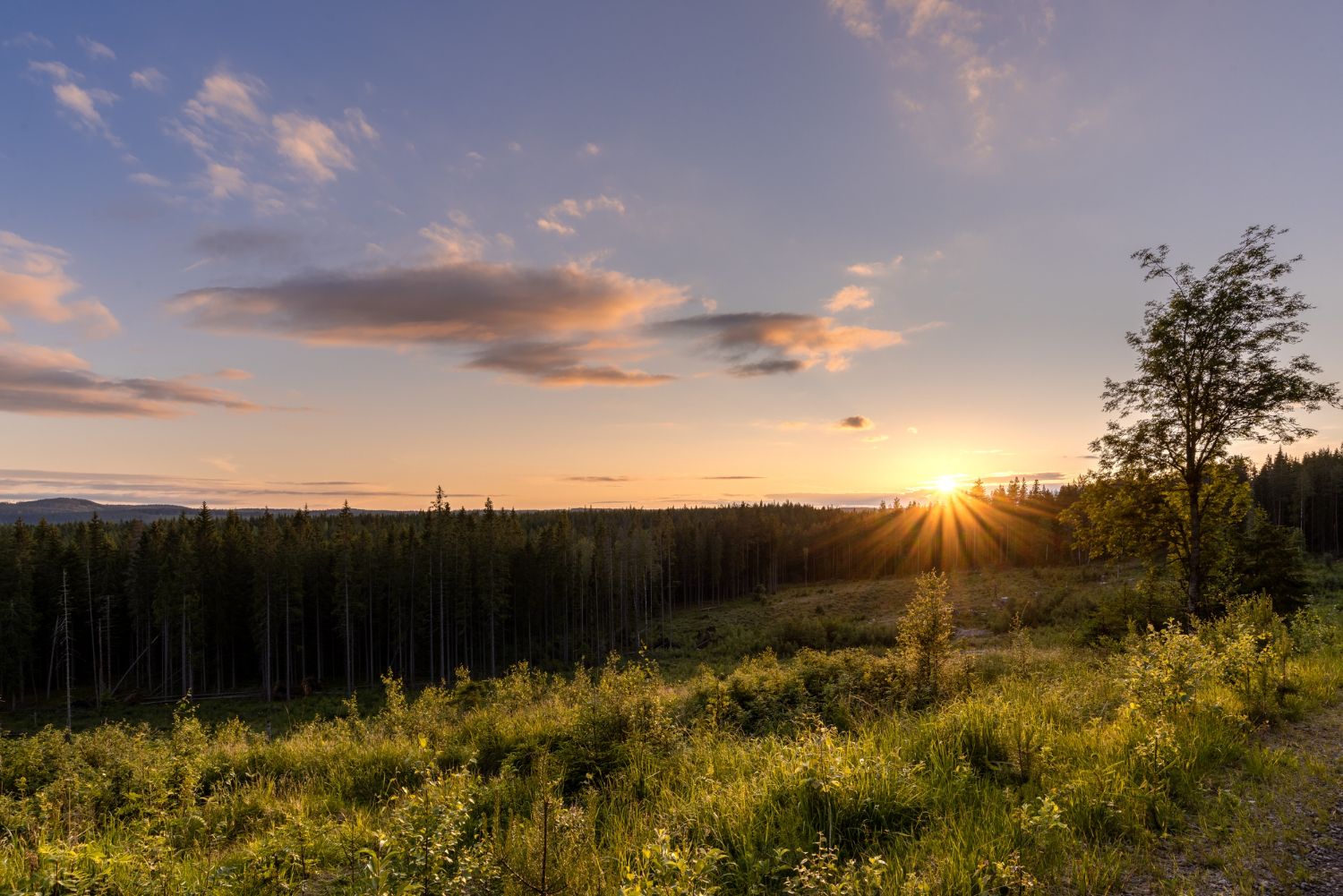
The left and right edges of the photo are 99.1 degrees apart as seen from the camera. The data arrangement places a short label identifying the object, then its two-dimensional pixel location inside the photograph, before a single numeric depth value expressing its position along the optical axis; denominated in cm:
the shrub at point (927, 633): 1302
